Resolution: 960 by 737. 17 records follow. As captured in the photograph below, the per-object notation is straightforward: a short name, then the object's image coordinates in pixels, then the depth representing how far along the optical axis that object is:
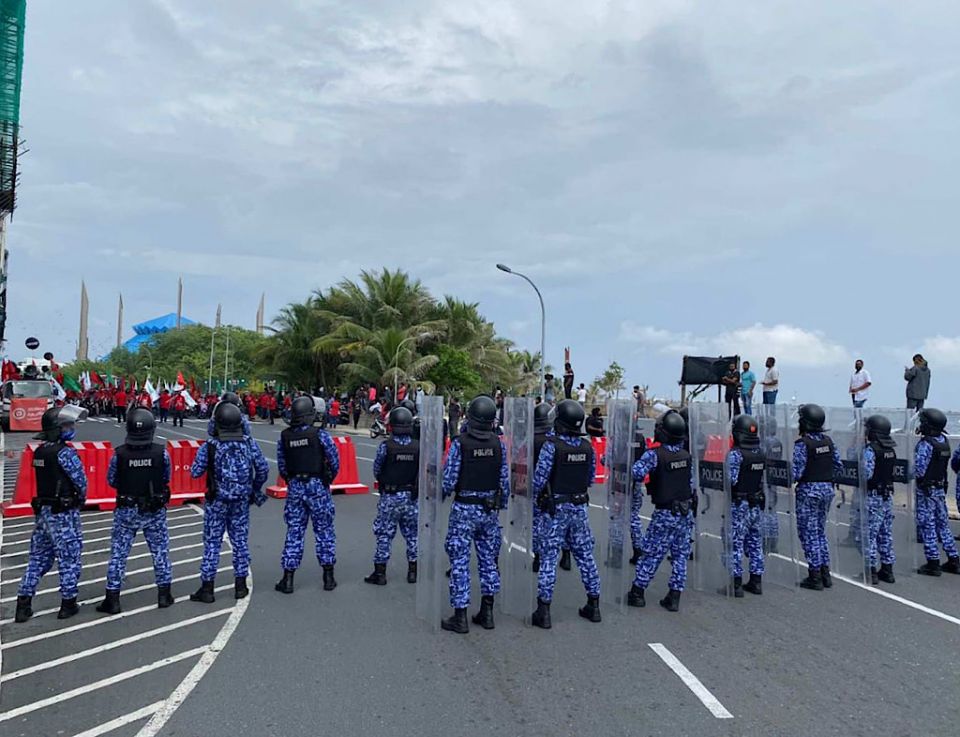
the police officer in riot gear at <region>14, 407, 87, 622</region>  6.30
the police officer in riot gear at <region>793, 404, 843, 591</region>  7.84
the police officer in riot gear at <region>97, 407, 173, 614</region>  6.55
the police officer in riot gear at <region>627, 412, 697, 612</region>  6.93
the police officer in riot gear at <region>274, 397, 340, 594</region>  7.33
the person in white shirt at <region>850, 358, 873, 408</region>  16.22
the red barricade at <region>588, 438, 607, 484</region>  17.74
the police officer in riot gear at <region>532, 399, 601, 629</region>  6.42
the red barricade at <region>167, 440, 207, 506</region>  12.67
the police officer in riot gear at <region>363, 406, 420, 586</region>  7.70
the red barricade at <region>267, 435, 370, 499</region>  14.43
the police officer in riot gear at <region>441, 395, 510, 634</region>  6.18
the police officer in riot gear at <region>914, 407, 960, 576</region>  8.64
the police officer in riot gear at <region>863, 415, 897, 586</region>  8.21
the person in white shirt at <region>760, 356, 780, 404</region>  17.22
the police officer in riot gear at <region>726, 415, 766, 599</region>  7.53
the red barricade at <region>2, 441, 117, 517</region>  11.49
